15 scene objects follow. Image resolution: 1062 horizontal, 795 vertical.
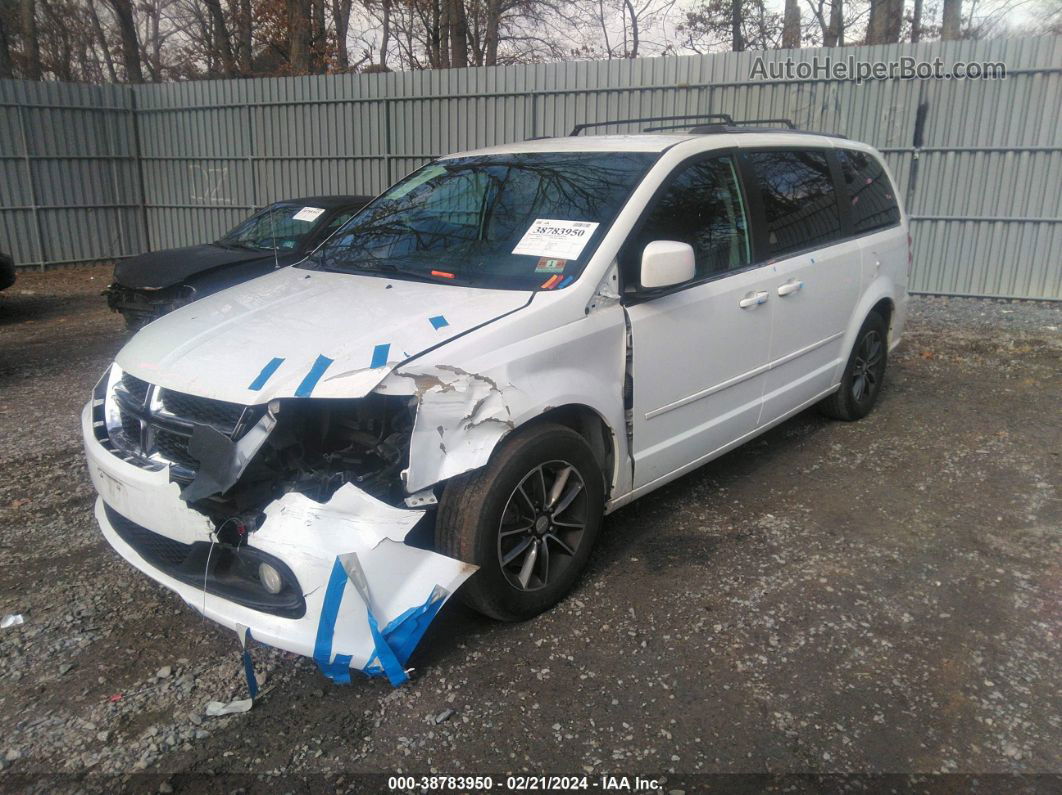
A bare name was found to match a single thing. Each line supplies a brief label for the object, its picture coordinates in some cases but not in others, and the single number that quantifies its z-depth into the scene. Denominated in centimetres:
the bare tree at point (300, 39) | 1834
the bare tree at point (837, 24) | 2262
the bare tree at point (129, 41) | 2384
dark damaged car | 690
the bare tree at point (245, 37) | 2484
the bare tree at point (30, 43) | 2286
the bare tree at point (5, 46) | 2108
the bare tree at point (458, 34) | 2002
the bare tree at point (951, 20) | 1859
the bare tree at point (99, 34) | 2861
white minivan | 266
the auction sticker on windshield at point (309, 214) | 788
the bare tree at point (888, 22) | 1823
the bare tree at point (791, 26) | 2119
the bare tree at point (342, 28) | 2358
